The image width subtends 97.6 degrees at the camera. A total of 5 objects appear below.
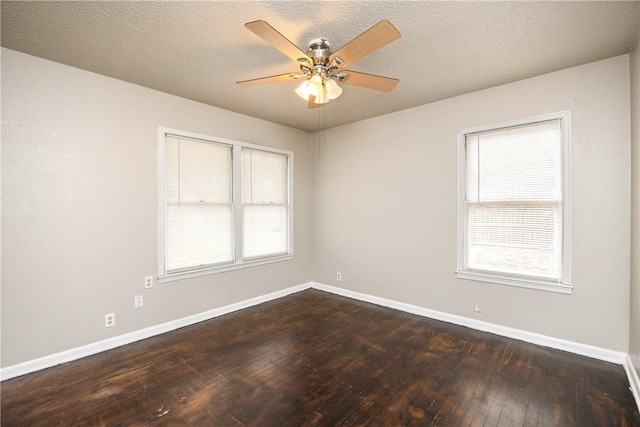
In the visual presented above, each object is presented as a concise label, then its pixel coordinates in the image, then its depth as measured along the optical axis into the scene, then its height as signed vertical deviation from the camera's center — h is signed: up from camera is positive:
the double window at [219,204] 3.29 +0.11
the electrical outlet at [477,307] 3.20 -1.08
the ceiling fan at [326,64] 1.74 +1.09
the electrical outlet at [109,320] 2.80 -1.08
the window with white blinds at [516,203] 2.75 +0.09
